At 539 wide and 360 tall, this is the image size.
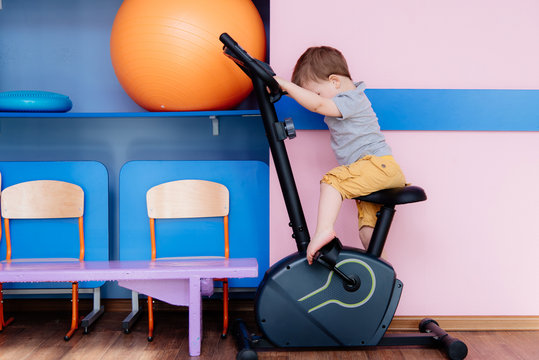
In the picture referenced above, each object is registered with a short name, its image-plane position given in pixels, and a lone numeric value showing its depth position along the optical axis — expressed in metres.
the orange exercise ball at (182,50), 1.78
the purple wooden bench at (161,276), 1.74
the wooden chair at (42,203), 2.16
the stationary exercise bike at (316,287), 1.66
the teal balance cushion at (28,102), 1.99
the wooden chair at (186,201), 2.16
